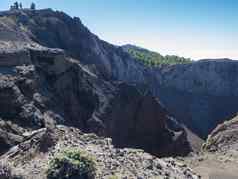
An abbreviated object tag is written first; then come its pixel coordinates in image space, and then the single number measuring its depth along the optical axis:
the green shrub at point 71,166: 8.01
